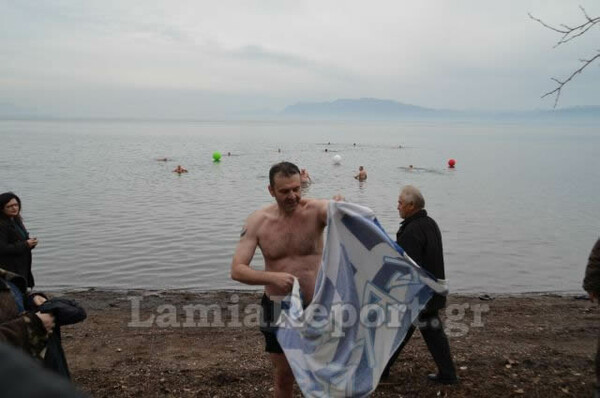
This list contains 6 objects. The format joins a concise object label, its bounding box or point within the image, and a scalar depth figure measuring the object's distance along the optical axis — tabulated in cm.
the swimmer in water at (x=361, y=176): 3422
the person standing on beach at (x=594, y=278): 509
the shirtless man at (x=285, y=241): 461
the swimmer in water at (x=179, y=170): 3601
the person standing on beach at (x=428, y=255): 591
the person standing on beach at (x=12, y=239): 755
